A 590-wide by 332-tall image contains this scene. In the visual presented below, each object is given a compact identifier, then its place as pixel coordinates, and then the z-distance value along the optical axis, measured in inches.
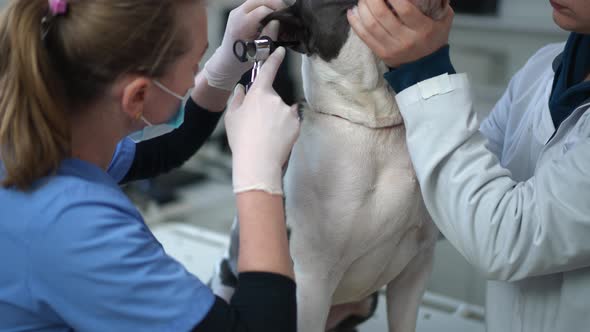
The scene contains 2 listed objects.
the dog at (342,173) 38.2
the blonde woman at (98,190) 28.5
